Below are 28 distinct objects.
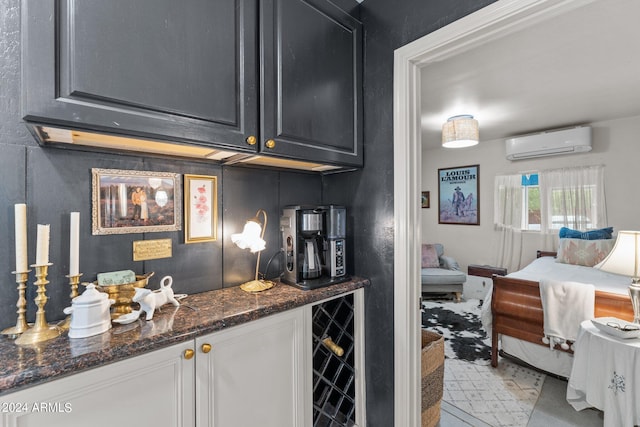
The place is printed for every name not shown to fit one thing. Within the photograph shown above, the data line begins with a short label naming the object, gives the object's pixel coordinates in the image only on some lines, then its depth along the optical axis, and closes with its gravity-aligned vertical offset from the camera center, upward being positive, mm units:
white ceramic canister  860 -302
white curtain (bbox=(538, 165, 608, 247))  3861 +162
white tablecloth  1625 -1007
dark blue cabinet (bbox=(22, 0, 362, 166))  770 +491
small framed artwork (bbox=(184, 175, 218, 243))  1316 +31
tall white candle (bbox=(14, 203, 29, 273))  869 -66
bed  2113 -869
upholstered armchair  4293 -994
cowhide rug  2756 -1348
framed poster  5012 +306
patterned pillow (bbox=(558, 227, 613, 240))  3500 -291
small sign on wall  1188 -146
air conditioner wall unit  3762 +949
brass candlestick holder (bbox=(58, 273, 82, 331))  951 -242
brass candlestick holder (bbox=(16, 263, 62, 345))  837 -335
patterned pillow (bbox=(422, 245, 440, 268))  4648 -732
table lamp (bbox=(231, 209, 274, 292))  1356 -128
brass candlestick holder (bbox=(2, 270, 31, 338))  873 -288
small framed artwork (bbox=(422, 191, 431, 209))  5605 +252
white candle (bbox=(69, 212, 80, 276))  967 -98
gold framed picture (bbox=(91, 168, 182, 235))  1104 +56
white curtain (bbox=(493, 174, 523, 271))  4551 -103
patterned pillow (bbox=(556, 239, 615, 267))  3320 -481
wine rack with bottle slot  1470 -813
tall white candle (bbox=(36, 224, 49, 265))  892 -93
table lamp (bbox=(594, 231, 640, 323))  1864 -340
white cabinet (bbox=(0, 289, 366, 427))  743 -545
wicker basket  1686 -1007
